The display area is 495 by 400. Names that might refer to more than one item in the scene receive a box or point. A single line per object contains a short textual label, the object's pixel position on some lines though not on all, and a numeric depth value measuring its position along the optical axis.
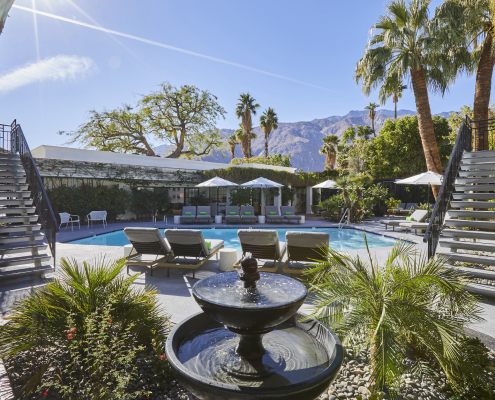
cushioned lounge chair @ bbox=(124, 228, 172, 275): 5.71
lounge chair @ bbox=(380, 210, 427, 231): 12.23
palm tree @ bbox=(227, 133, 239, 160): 43.58
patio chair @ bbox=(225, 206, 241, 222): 16.88
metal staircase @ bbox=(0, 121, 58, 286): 5.49
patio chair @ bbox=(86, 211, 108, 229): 13.98
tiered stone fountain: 1.67
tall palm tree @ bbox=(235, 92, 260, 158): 31.27
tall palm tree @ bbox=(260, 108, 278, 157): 33.88
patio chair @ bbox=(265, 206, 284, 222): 16.38
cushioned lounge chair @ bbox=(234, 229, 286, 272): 5.48
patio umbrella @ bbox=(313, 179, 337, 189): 16.06
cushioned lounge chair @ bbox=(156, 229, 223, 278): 5.65
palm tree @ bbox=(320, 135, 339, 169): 37.94
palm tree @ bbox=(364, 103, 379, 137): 42.31
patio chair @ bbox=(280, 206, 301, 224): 16.33
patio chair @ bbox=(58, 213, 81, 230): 12.66
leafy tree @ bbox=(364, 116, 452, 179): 24.84
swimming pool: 10.98
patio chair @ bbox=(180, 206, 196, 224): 16.00
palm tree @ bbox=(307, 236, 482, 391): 1.93
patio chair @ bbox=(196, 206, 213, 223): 16.12
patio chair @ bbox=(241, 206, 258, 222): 16.50
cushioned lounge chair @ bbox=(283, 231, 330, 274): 5.09
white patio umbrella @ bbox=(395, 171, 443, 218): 10.36
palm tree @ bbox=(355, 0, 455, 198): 10.26
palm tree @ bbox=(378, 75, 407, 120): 11.27
